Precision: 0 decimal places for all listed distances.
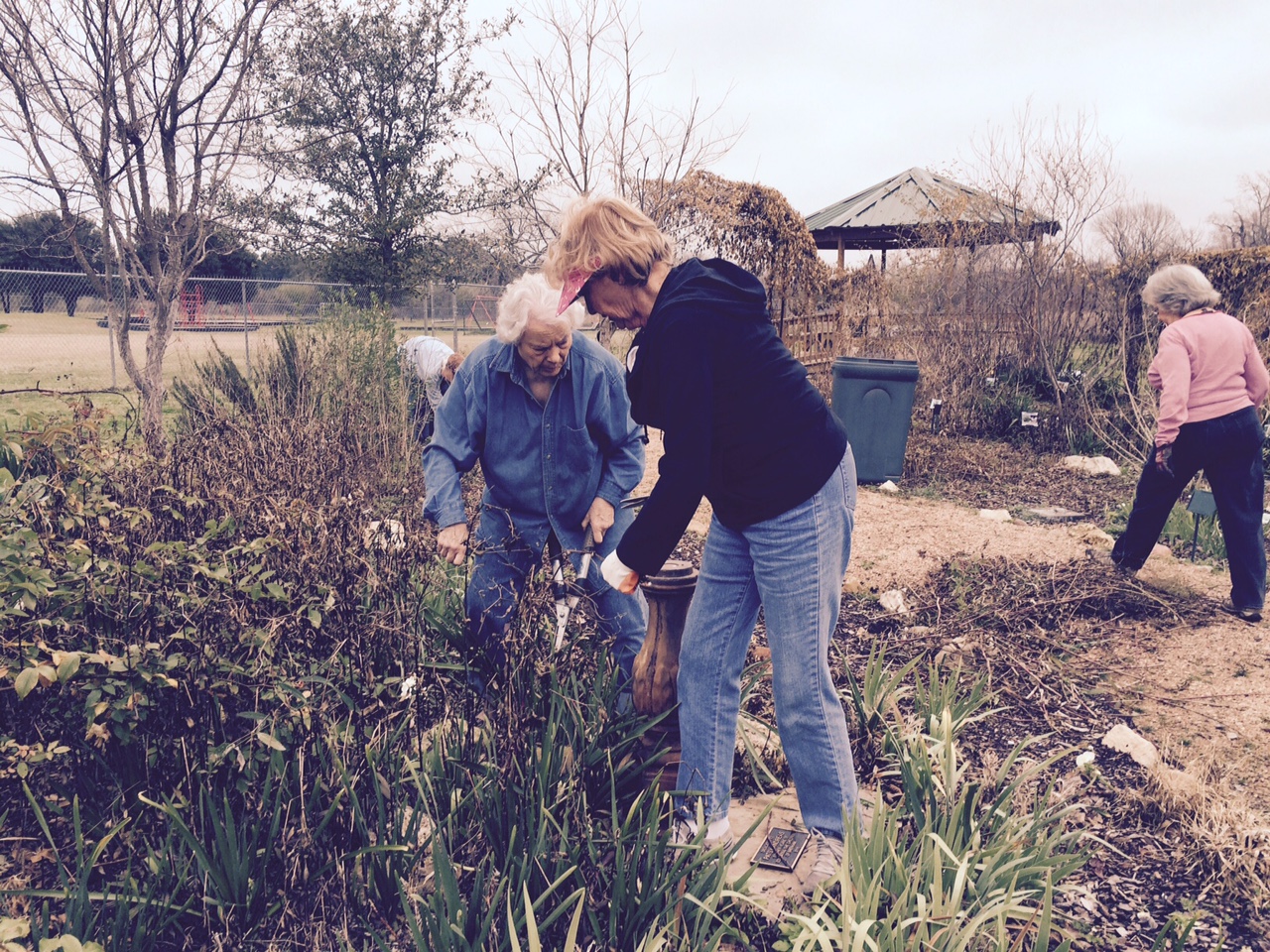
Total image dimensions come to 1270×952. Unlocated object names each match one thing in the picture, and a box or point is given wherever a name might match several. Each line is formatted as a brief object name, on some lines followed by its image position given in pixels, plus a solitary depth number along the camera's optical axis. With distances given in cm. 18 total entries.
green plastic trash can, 770
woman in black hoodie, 199
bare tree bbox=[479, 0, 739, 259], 816
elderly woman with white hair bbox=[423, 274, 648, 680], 281
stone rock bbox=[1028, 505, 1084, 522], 662
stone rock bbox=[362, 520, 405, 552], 235
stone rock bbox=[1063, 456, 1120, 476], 829
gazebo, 985
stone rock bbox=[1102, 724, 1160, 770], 296
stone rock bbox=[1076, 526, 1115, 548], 573
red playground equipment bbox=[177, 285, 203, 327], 1418
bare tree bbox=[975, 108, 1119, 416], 935
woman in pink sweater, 427
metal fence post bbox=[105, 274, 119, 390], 580
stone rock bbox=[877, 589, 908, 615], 444
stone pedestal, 238
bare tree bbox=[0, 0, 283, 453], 507
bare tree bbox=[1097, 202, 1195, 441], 904
